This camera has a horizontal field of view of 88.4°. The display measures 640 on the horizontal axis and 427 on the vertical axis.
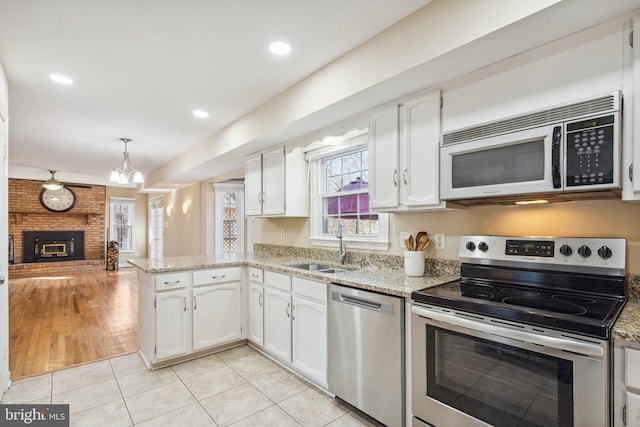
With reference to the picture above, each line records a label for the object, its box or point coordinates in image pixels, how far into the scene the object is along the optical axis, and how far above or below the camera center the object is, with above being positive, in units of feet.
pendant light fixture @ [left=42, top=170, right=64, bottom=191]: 23.42 +2.37
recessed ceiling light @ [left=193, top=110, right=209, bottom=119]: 11.20 +3.56
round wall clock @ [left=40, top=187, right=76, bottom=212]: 28.19 +1.54
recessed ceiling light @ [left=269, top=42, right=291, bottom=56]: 7.09 +3.70
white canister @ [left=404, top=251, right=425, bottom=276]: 7.44 -1.08
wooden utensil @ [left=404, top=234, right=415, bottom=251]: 7.64 -0.68
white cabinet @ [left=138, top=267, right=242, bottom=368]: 9.32 -2.90
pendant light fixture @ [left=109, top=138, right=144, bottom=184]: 13.73 +1.71
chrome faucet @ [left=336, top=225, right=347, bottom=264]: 9.85 -1.08
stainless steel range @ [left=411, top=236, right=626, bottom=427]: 4.05 -1.68
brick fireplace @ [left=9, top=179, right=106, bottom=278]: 27.12 -0.87
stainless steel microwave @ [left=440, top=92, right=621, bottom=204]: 4.66 +0.98
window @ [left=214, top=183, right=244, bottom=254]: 19.57 -0.13
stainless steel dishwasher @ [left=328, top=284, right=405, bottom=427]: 6.16 -2.80
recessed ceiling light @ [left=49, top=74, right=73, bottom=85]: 8.52 +3.64
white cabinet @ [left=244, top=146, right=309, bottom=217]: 11.32 +1.15
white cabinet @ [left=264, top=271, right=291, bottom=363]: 9.04 -2.85
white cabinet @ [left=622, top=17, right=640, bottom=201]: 4.45 +1.10
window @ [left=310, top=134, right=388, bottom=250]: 9.71 +0.50
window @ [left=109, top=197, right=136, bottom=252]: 31.55 -0.46
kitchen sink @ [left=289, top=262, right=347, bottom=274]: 10.25 -1.61
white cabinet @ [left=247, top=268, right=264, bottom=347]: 10.18 -2.91
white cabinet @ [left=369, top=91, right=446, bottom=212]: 6.75 +1.31
